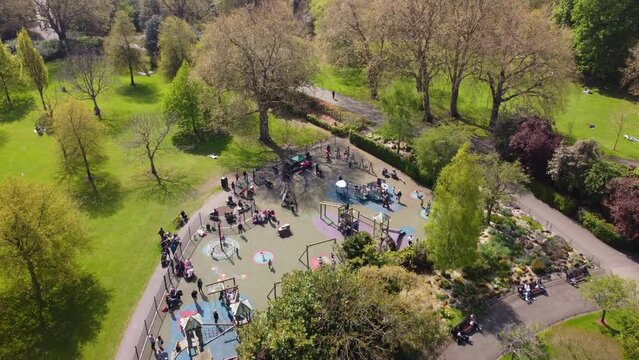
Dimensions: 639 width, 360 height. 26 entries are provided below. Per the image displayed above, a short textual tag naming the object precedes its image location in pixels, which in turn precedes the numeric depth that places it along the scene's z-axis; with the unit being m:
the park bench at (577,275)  41.88
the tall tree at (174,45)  76.25
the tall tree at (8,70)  71.25
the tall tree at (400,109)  56.84
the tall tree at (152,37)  89.00
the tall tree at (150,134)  55.94
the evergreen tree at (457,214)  37.34
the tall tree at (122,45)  80.25
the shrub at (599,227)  45.69
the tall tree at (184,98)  63.19
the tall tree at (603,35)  76.06
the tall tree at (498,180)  44.72
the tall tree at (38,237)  35.50
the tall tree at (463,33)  59.88
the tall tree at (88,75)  69.88
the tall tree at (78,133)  53.34
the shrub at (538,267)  42.62
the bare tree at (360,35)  67.44
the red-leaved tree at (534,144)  50.62
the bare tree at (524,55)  57.16
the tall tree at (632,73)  68.55
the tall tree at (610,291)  34.91
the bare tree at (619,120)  61.59
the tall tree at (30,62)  66.12
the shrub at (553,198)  49.44
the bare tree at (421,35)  61.41
